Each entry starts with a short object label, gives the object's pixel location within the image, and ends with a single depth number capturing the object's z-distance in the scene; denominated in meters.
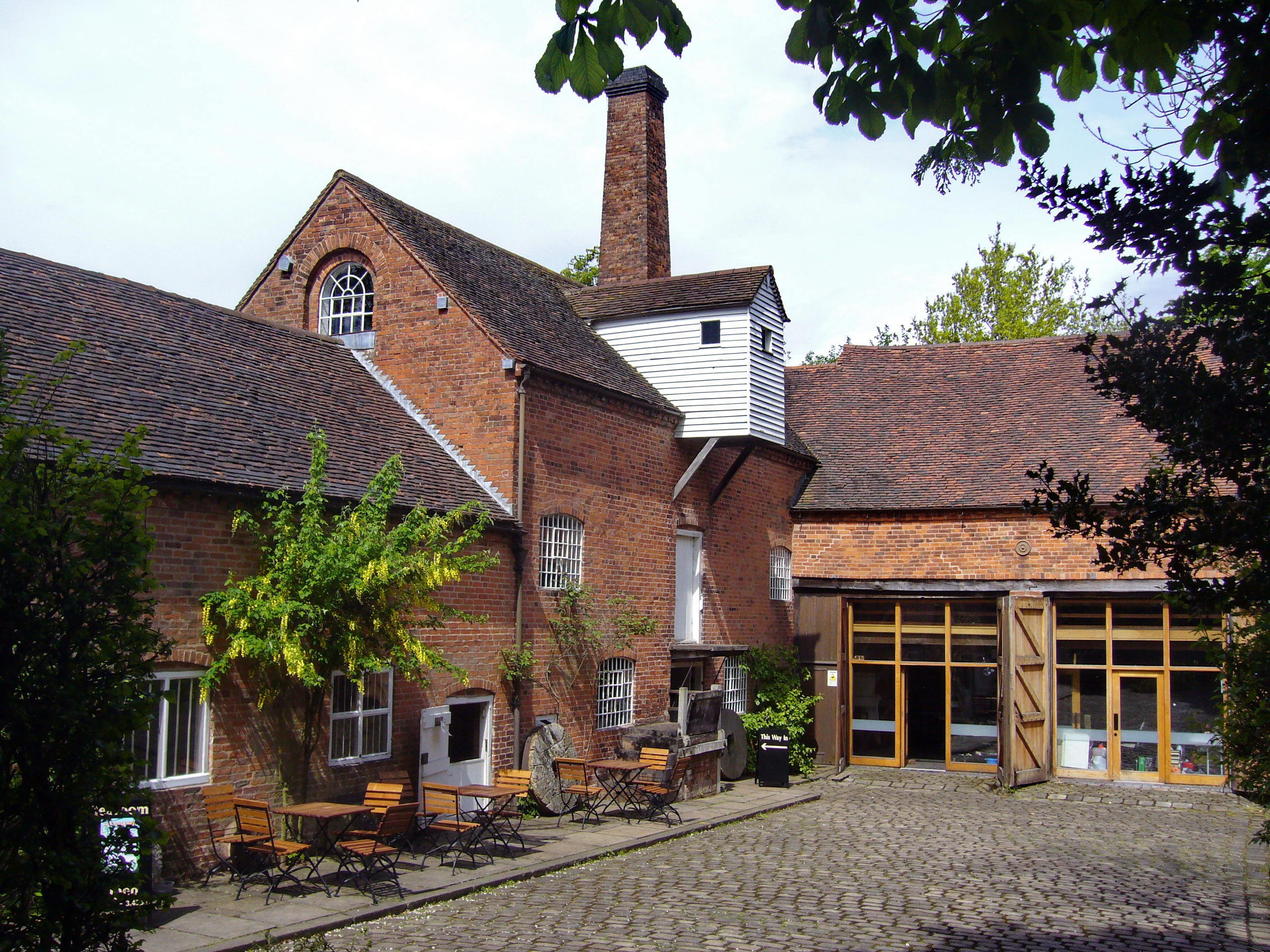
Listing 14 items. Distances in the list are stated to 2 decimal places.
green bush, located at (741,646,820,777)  20.20
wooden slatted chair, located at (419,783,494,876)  11.78
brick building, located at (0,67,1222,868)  12.04
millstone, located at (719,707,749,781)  19.03
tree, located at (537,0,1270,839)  4.31
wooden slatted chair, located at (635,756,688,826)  14.79
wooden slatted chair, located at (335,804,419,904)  10.27
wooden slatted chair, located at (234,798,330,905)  9.93
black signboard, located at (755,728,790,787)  18.61
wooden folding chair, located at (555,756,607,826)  14.66
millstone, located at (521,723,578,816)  14.76
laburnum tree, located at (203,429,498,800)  10.71
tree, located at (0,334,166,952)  4.57
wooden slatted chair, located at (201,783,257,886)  10.45
